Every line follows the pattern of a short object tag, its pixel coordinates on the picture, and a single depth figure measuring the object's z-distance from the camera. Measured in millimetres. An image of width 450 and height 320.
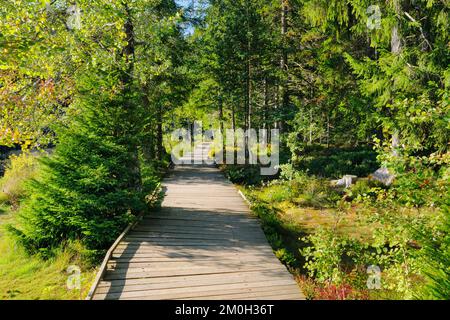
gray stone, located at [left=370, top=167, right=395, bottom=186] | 13477
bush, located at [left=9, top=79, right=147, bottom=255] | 7668
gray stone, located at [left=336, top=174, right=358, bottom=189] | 14641
